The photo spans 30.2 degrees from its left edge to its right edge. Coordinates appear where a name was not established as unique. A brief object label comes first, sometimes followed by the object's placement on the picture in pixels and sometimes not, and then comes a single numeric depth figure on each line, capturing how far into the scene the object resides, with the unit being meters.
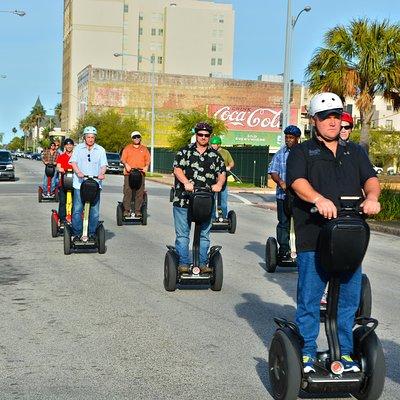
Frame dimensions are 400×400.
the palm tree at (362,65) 21.50
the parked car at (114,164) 52.88
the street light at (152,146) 53.00
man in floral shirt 8.27
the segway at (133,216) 15.93
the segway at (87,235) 10.95
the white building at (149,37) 133.50
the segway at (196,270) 8.29
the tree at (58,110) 158.12
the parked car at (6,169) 36.12
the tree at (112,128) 75.88
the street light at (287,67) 27.06
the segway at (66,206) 12.77
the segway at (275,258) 9.89
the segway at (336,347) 4.31
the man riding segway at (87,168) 11.36
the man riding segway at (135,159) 15.16
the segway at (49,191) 22.03
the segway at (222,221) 15.16
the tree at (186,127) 55.62
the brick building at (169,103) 93.62
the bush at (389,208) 18.56
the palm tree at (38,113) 190.88
